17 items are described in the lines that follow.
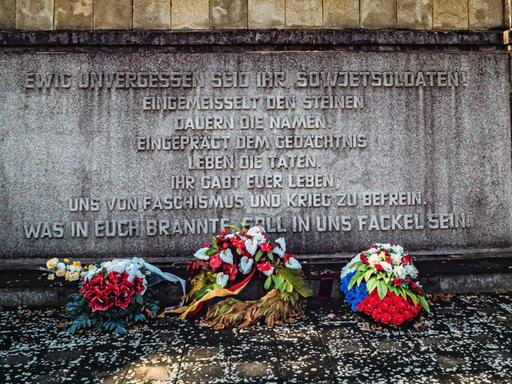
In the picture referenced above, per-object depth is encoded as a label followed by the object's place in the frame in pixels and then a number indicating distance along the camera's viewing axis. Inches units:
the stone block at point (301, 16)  249.4
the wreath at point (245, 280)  184.2
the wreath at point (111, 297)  178.5
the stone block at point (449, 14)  253.1
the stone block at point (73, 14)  243.4
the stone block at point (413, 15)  252.2
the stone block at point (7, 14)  241.6
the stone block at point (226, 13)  247.4
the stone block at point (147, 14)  245.1
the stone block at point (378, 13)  251.3
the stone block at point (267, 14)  248.4
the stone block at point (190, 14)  246.4
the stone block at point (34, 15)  242.2
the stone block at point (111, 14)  244.4
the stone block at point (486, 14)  254.8
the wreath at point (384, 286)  176.4
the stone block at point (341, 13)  250.1
